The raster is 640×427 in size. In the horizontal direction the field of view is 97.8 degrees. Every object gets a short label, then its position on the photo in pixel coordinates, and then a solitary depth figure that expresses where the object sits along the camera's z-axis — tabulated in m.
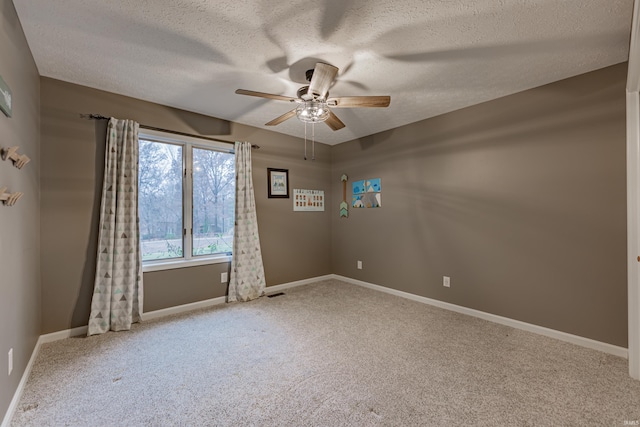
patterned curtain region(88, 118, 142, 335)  2.71
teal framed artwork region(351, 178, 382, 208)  4.19
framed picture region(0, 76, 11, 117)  1.46
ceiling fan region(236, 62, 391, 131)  2.11
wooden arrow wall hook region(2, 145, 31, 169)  1.54
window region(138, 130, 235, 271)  3.16
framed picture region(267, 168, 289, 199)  4.11
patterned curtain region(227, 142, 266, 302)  3.64
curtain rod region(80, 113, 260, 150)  2.72
